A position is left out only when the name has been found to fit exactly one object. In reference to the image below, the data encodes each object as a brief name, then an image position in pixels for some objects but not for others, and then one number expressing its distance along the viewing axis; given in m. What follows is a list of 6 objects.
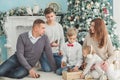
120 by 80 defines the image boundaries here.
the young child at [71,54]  4.02
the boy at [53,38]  4.44
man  4.00
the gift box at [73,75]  3.81
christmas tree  5.49
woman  3.95
